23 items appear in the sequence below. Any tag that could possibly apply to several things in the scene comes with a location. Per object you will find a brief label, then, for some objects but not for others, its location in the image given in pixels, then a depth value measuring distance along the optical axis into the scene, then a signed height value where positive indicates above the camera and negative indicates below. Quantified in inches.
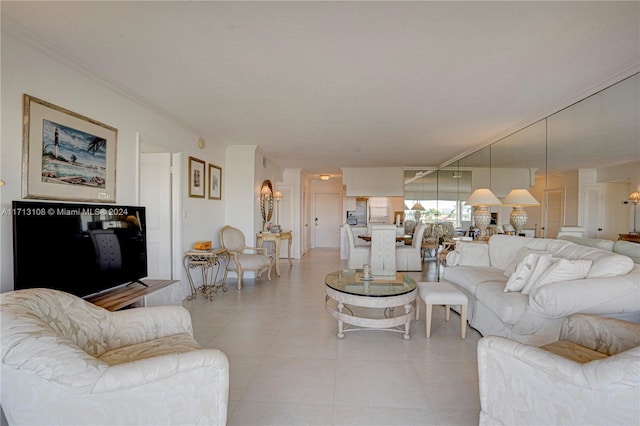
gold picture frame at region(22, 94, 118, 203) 82.1 +17.6
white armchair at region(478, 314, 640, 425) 44.3 -28.6
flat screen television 73.4 -10.4
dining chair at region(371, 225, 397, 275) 206.5 -25.7
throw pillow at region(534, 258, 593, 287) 90.2 -17.5
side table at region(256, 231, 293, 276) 226.5 -20.3
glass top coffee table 106.9 -31.1
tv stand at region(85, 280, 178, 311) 89.2 -27.9
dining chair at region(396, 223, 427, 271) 243.1 -37.9
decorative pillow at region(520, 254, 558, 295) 98.7 -18.7
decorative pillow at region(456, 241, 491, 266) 148.6 -21.1
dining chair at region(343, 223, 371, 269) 235.9 -34.9
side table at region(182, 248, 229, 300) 163.6 -29.1
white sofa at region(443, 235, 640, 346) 83.0 -26.1
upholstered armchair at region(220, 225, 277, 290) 187.5 -29.2
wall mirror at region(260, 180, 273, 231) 241.8 +8.4
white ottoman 111.8 -32.9
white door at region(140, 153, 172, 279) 158.2 +1.7
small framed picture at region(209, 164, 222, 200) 195.3 +20.0
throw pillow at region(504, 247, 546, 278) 118.3 -17.9
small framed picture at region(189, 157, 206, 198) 171.0 +20.3
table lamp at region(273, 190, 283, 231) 319.5 +2.1
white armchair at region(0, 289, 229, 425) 43.7 -26.7
